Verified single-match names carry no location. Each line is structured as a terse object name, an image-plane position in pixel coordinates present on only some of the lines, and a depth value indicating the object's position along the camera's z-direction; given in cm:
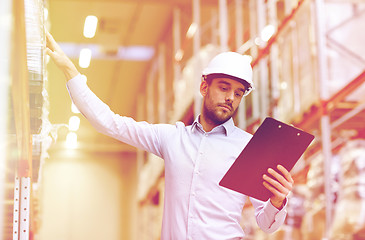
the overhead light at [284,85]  929
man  290
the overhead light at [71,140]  2343
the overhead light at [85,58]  1577
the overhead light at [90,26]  1358
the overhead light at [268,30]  986
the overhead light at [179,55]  1464
